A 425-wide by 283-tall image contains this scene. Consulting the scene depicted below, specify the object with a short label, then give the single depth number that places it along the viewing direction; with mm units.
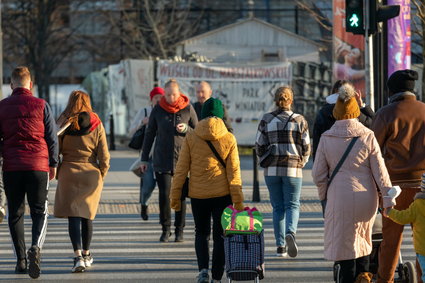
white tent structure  47406
